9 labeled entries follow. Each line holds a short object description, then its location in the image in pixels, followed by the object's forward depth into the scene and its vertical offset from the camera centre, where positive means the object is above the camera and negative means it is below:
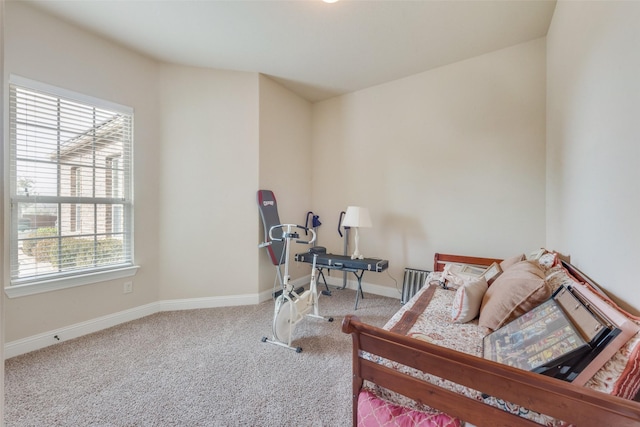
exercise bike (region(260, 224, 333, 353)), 2.47 -0.92
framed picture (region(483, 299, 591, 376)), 1.14 -0.59
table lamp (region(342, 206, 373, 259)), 3.43 -0.08
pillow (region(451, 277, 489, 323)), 1.84 -0.60
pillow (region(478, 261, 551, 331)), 1.57 -0.48
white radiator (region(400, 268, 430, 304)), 3.41 -0.85
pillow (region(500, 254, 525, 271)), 2.33 -0.41
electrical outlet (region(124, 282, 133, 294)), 2.98 -0.82
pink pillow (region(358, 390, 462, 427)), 1.21 -0.90
